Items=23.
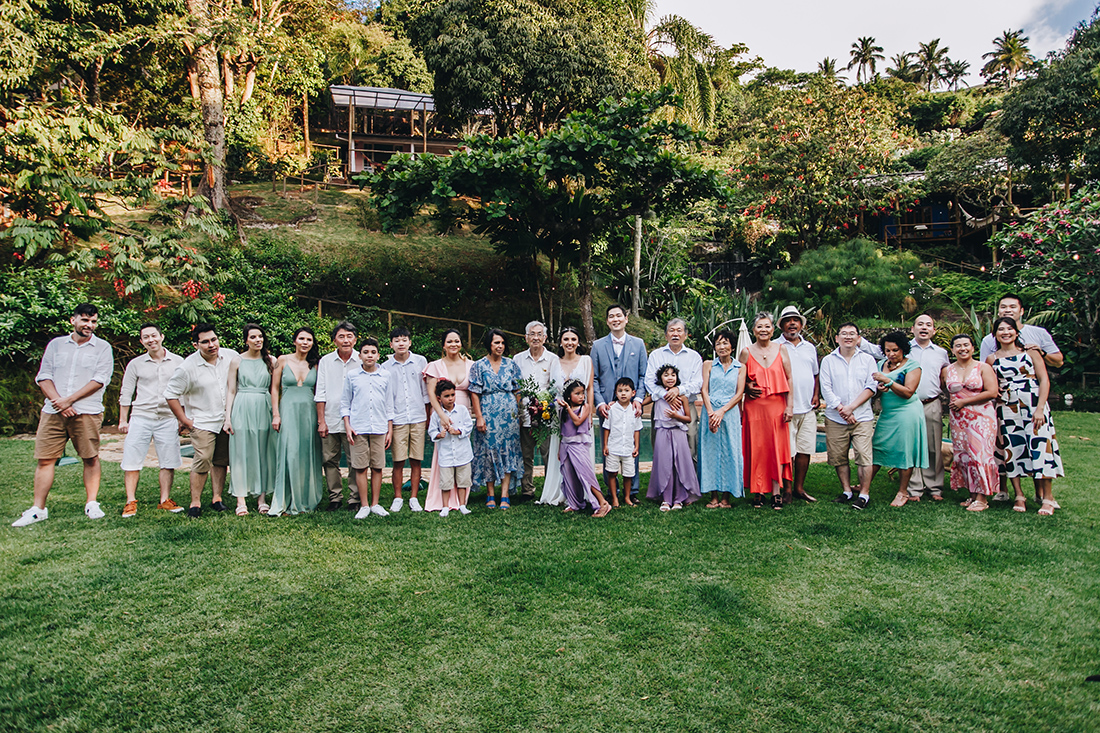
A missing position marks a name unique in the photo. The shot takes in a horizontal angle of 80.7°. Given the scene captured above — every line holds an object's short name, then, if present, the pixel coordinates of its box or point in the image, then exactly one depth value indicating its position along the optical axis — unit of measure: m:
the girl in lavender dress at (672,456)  5.43
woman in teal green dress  5.29
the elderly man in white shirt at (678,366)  5.46
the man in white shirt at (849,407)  5.31
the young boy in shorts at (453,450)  5.32
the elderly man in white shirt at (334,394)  5.25
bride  5.55
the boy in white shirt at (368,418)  5.19
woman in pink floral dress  5.12
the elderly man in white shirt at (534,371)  5.60
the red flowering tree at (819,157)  16.06
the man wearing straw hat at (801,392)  5.54
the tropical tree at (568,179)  10.51
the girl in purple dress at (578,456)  5.25
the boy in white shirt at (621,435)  5.45
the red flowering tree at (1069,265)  11.03
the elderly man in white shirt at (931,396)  5.54
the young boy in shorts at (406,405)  5.46
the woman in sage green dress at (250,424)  5.11
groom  5.88
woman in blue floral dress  5.51
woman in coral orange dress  5.29
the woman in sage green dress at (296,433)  5.15
